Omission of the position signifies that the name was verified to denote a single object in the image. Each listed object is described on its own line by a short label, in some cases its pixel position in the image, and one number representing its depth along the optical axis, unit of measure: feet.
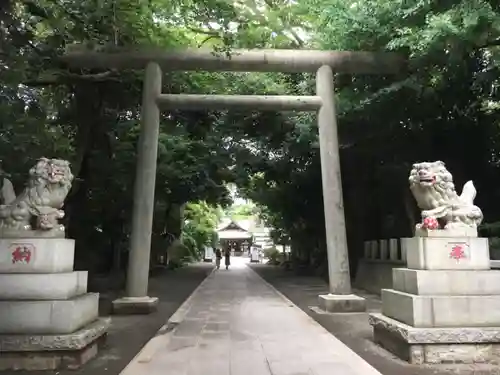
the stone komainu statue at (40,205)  19.88
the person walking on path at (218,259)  114.83
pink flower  20.93
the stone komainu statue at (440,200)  21.20
